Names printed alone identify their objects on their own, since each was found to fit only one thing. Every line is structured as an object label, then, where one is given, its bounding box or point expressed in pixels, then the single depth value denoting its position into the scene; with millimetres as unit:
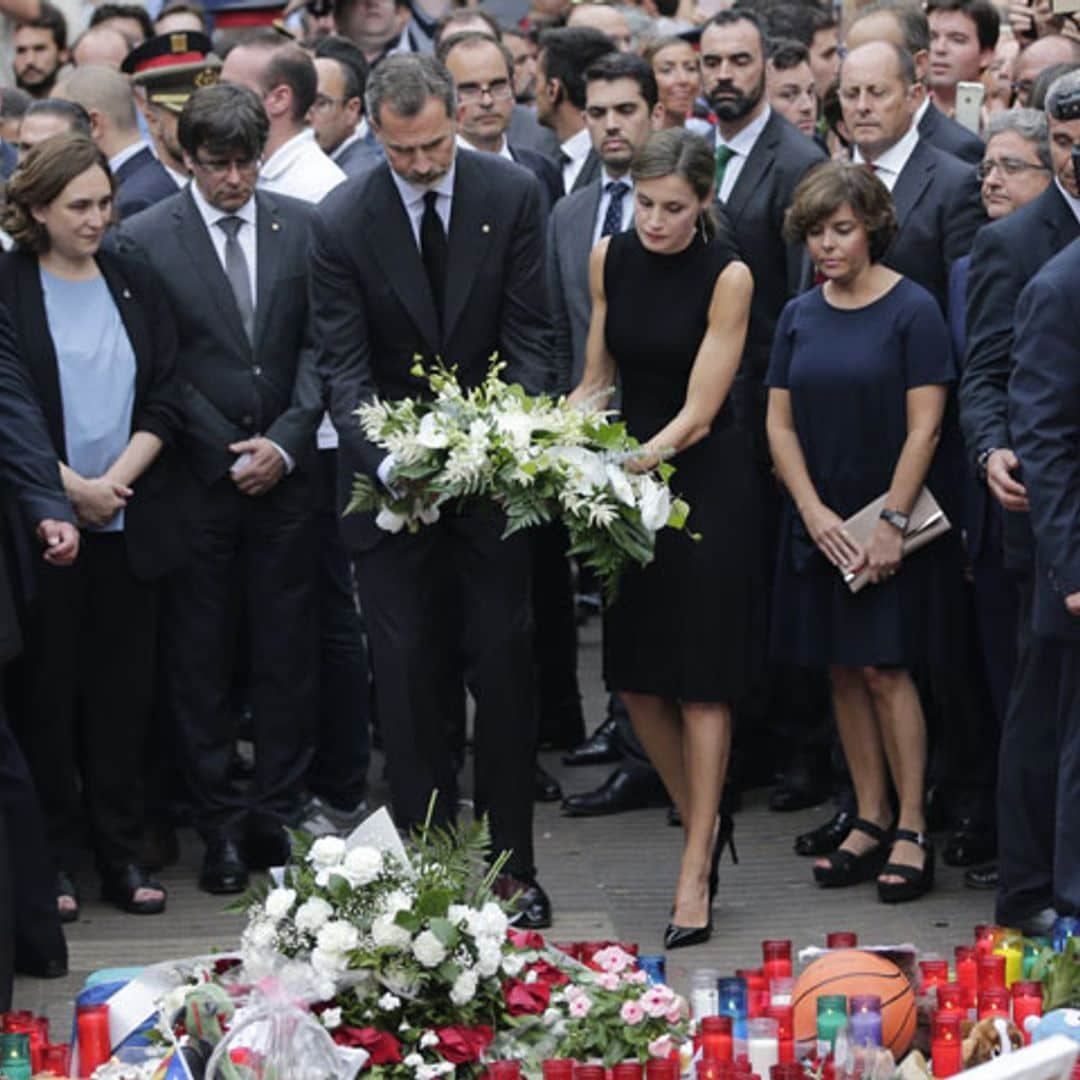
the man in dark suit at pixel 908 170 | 18828
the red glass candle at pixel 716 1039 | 12734
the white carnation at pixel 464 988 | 12781
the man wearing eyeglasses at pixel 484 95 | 22797
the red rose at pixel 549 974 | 13551
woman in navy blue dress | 17687
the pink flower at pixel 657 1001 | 12984
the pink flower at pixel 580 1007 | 13086
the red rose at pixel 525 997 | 13219
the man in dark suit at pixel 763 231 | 19719
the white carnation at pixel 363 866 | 13094
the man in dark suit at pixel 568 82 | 23875
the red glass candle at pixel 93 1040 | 13180
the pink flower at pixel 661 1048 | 12625
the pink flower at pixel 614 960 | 13570
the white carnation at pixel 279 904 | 12945
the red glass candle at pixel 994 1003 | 13375
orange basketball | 13461
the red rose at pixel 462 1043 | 12773
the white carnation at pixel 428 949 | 12711
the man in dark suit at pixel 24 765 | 16219
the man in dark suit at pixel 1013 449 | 16250
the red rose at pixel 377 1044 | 12656
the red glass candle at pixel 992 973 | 13867
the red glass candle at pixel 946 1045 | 12680
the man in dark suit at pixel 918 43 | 19953
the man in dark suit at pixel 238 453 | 18625
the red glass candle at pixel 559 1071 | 12289
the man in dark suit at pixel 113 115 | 21739
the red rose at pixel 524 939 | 13781
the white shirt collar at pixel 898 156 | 19422
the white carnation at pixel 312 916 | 12844
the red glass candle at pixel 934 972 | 14039
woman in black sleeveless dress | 16906
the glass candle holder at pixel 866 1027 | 12719
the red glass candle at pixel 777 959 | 14273
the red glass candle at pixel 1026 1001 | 13273
